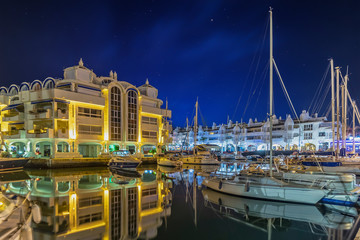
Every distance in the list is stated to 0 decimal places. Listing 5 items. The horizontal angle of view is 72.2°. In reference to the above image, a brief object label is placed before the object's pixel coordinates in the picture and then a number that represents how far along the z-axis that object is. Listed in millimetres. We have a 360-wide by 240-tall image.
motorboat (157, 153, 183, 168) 39406
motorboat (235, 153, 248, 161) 61219
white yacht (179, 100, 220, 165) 46625
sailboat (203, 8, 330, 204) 15000
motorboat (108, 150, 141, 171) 32188
